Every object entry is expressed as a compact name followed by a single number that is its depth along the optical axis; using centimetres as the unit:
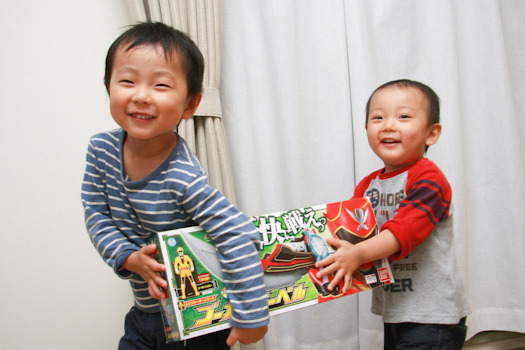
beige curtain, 137
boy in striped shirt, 77
